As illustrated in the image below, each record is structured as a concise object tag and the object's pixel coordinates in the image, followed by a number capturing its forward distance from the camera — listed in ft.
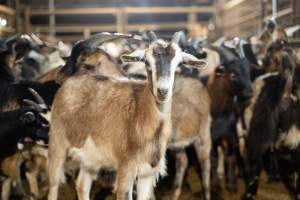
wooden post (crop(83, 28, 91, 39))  53.26
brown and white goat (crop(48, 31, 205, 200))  15.83
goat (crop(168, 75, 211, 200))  21.81
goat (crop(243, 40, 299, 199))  21.68
